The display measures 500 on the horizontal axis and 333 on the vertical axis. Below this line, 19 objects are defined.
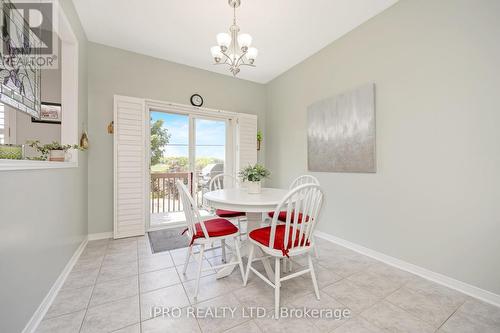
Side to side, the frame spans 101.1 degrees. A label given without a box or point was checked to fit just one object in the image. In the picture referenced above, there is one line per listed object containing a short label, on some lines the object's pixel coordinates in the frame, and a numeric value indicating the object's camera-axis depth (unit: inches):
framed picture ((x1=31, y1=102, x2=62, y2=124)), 111.1
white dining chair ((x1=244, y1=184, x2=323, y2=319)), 56.3
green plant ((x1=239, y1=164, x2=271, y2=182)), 85.4
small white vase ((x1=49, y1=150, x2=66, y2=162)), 74.1
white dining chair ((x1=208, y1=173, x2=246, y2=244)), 93.8
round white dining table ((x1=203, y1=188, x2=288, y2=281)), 64.9
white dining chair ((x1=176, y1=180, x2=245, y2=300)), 64.8
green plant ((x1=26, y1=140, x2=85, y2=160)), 69.6
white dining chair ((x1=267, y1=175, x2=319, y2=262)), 79.9
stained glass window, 50.6
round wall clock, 141.2
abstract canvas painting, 93.9
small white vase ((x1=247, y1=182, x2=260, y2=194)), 85.4
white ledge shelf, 39.9
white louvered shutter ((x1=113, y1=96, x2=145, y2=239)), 114.6
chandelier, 74.2
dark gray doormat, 104.0
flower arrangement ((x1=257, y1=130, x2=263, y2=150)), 161.8
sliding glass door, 136.3
